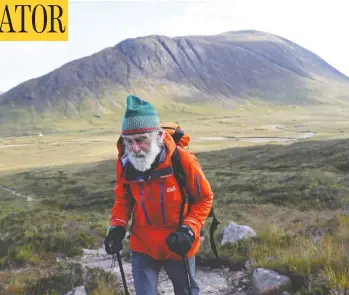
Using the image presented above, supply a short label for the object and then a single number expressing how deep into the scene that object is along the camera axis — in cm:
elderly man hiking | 393
